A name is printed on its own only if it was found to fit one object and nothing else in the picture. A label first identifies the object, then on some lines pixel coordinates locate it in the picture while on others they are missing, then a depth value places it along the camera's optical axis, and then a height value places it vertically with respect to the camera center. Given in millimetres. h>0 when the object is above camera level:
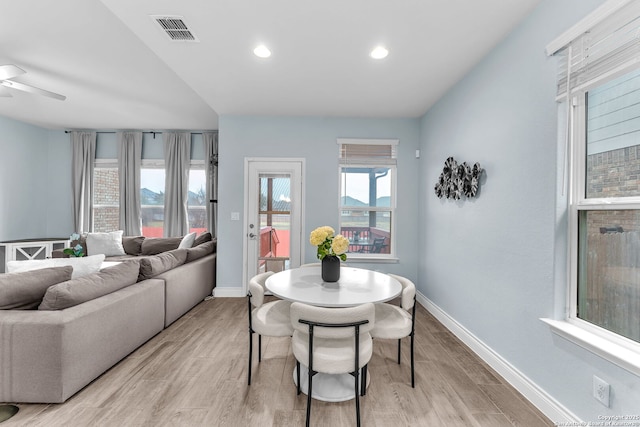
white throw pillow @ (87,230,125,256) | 4660 -577
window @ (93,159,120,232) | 5410 +280
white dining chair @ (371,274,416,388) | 1880 -775
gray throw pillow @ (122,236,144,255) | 4891 -614
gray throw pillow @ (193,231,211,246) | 4625 -470
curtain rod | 5367 +1539
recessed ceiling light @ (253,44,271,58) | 2337 +1382
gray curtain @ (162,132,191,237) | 5250 +546
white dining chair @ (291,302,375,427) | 1514 -674
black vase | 2150 -436
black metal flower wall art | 2506 +336
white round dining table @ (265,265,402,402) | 1759 -547
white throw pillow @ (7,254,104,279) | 2133 -442
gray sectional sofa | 1729 -859
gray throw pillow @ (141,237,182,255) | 4806 -599
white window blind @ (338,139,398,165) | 4055 +891
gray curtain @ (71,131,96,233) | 5285 +636
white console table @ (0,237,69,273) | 4445 -644
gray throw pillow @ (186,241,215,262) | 3805 -585
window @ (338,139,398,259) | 4102 +83
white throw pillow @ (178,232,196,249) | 4441 -499
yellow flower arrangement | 2086 -232
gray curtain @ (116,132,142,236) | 5258 +594
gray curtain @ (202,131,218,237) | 5273 +671
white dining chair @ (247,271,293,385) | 1943 -778
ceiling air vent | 1975 +1375
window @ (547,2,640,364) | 1339 +198
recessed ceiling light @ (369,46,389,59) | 2336 +1381
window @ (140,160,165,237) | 5438 +225
